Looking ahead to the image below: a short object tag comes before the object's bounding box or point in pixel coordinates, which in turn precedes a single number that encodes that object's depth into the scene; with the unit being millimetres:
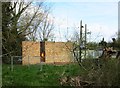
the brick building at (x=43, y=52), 13845
